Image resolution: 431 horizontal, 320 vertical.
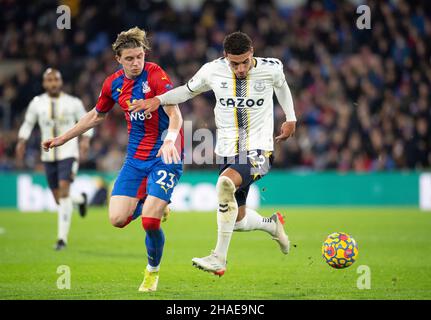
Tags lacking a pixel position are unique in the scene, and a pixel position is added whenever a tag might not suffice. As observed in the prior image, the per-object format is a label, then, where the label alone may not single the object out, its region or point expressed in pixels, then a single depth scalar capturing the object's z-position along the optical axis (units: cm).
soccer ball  877
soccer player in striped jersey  825
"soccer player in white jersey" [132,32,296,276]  846
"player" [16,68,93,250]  1313
